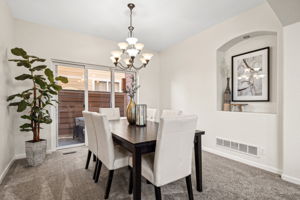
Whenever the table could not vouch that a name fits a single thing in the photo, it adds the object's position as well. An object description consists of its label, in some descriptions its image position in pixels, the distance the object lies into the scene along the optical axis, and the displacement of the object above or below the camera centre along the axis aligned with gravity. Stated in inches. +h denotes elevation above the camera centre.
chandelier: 89.8 +28.7
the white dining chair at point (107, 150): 65.3 -23.3
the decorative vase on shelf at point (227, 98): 122.1 +0.8
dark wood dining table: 54.3 -17.3
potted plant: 97.5 -11.4
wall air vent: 102.2 -35.0
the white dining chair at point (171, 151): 53.3 -20.0
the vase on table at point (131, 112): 93.4 -8.3
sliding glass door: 139.4 +2.4
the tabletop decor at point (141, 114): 90.2 -9.3
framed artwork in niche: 105.0 +17.5
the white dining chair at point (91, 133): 78.0 -19.2
